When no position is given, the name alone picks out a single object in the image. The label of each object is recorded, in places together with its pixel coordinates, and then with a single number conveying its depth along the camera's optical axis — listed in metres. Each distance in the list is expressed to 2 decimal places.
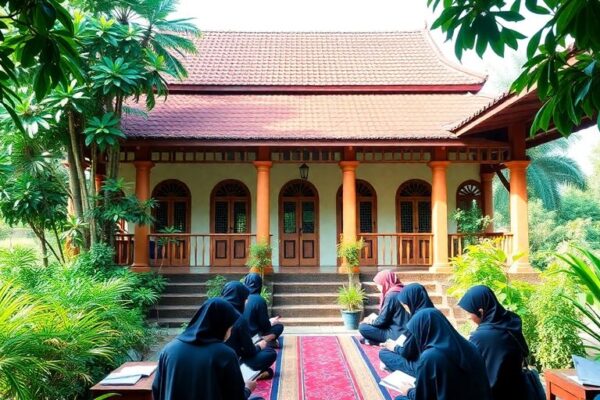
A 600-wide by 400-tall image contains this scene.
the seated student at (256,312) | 6.35
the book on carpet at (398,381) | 4.27
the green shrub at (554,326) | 5.87
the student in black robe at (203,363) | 2.96
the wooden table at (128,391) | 3.88
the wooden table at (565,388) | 3.87
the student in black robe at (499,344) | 3.83
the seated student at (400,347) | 5.14
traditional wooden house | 10.50
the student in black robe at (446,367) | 3.02
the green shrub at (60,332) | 4.12
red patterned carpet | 5.33
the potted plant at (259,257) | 9.98
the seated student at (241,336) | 5.12
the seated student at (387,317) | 6.45
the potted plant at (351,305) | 9.09
